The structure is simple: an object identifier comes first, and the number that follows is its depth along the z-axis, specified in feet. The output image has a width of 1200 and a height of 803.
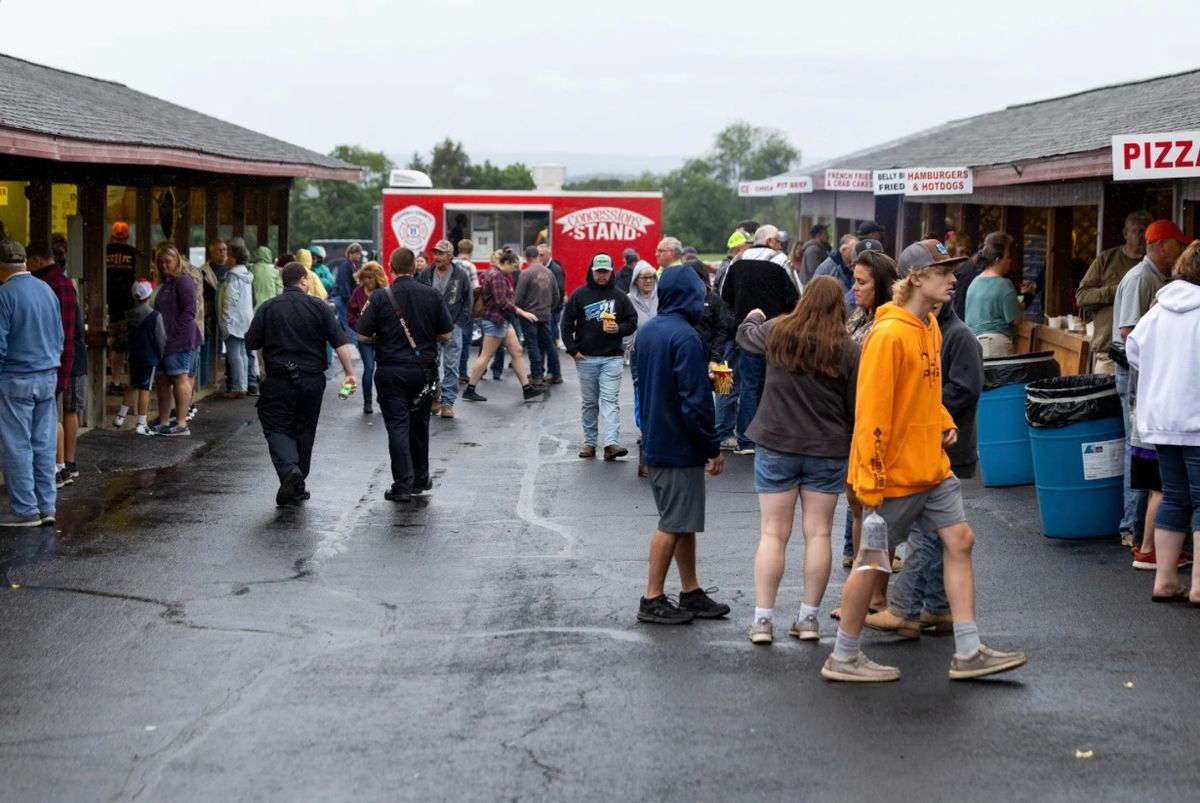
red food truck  96.84
